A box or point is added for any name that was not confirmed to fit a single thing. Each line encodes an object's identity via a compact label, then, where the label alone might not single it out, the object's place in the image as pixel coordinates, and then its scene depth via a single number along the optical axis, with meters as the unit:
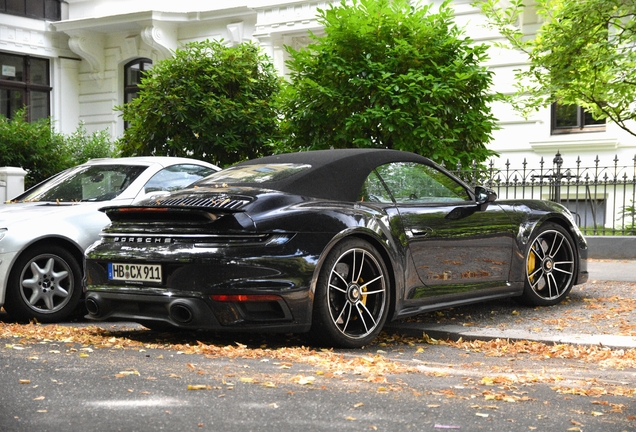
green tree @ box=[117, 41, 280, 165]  15.62
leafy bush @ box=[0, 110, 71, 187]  16.09
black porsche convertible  5.96
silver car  7.65
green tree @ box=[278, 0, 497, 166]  12.00
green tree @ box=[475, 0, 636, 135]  10.98
